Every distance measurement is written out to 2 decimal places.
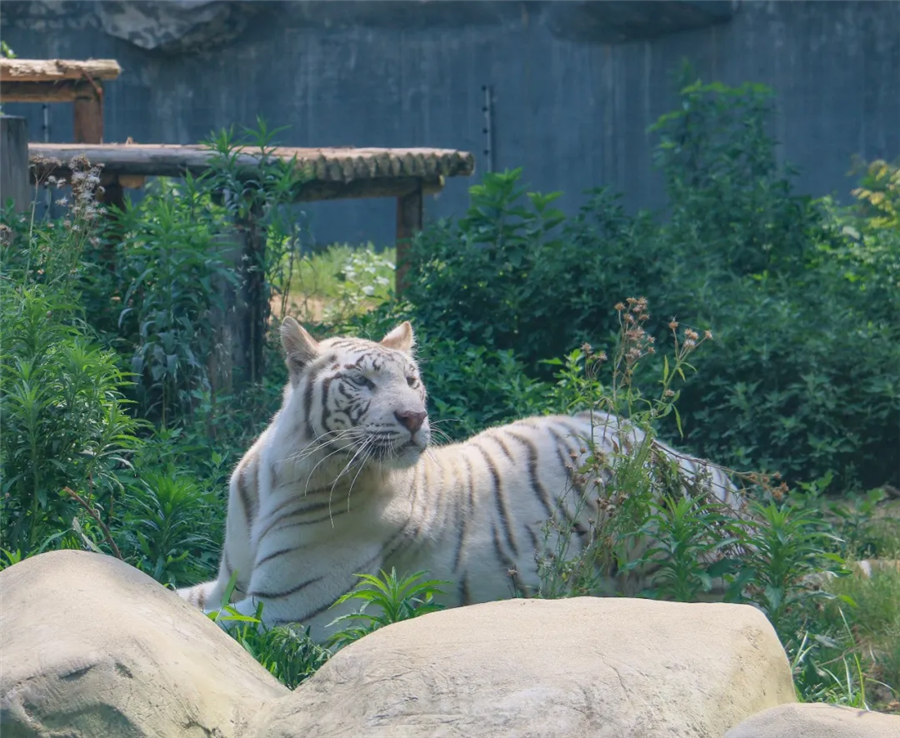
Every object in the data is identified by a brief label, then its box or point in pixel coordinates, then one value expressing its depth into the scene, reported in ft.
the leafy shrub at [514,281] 44.37
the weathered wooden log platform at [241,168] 39.37
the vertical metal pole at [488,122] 90.12
